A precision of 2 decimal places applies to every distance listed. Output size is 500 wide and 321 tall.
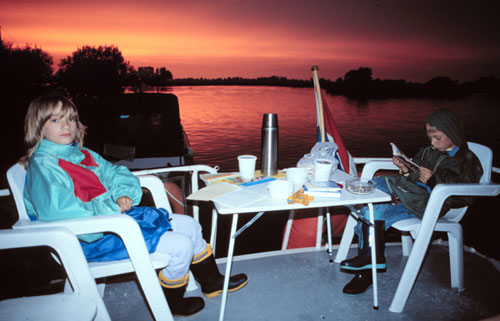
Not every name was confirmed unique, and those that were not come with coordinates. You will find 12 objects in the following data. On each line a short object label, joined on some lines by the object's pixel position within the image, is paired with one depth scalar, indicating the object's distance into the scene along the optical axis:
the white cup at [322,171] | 2.00
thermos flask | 2.14
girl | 1.58
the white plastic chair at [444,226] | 2.07
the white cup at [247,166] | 2.10
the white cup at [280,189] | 1.74
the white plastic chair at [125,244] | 1.53
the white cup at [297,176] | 1.99
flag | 3.00
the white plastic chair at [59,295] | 1.33
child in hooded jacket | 2.26
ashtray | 1.86
